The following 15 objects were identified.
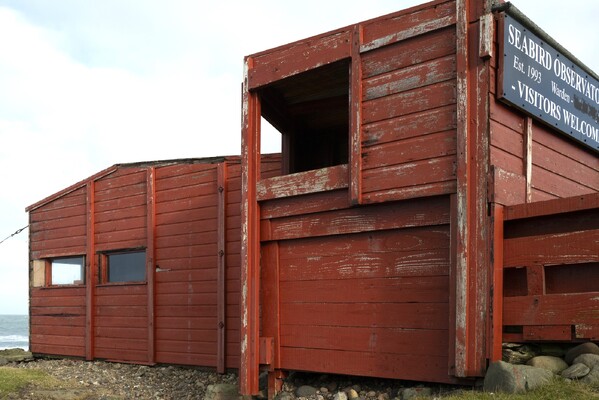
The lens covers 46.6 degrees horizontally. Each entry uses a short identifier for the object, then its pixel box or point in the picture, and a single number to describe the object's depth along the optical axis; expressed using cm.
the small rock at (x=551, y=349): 564
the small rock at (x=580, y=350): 536
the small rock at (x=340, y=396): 687
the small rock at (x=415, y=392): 620
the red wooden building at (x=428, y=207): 577
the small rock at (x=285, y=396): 751
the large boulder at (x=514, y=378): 522
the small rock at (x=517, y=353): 575
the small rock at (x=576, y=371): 517
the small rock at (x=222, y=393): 916
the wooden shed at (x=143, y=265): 1173
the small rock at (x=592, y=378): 505
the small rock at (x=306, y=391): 740
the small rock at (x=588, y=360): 521
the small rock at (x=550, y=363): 546
